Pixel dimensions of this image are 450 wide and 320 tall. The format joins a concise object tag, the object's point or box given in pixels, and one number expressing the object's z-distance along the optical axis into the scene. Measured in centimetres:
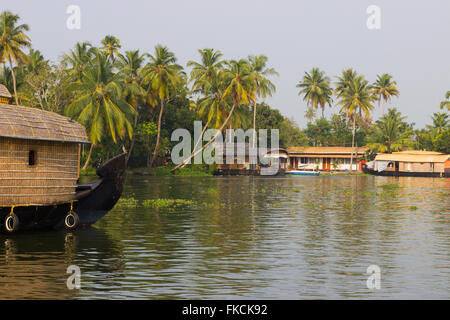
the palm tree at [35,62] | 6738
